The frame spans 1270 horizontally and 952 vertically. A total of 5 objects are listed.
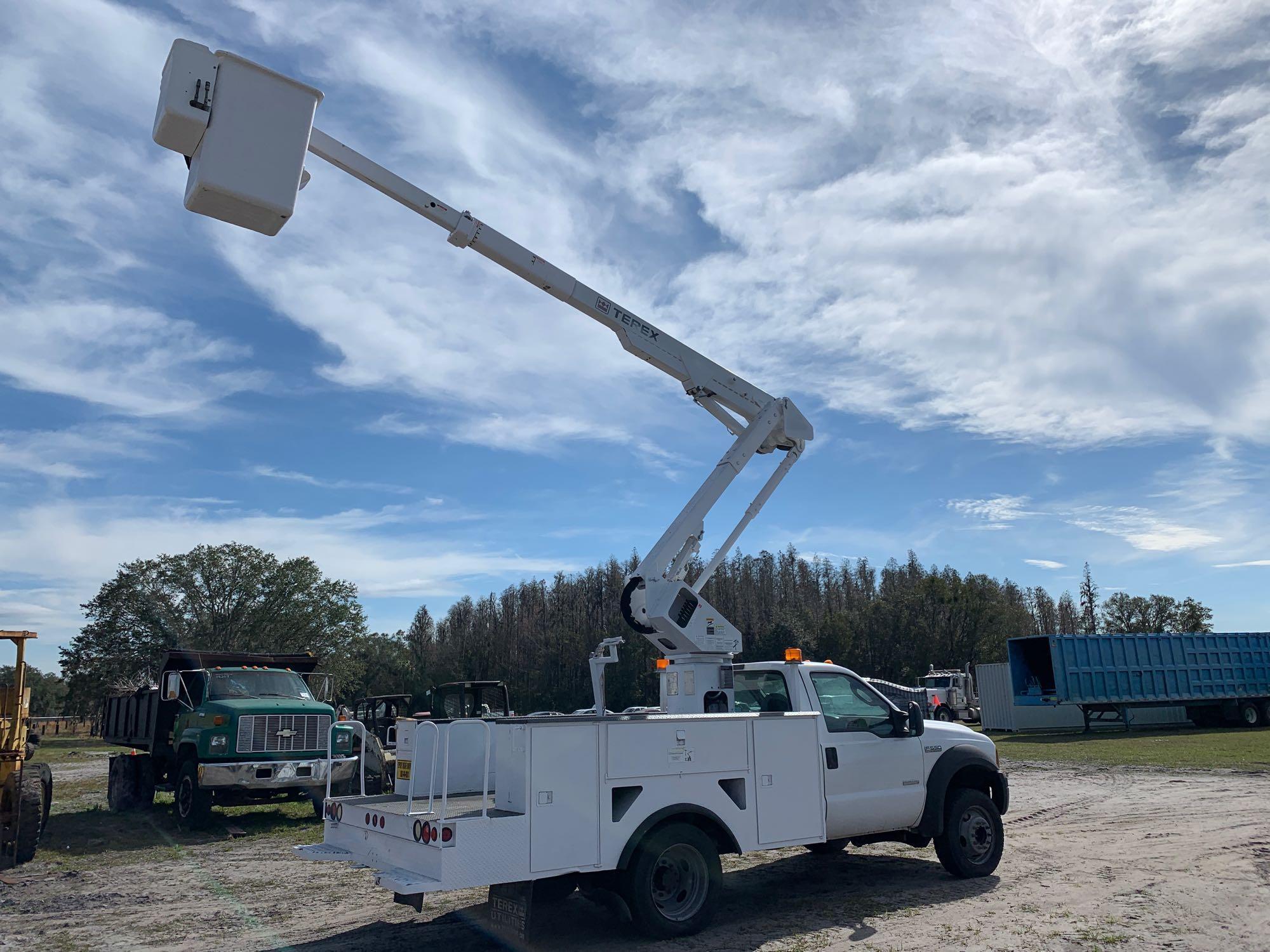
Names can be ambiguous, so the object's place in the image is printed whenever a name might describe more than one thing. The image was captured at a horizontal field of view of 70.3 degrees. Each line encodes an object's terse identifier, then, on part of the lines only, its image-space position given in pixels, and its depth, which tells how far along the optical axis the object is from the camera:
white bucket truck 6.12
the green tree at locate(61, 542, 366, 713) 47.62
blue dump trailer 28.16
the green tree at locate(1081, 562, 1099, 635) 87.88
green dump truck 13.11
